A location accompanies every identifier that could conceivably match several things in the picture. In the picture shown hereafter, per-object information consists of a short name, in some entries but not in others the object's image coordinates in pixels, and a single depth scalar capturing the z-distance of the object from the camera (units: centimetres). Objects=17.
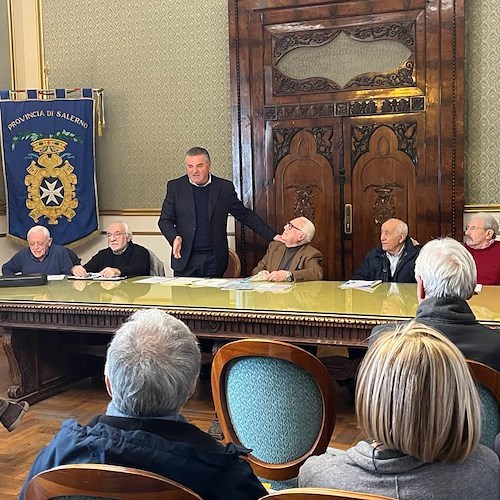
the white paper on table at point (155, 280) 441
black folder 437
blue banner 629
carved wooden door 514
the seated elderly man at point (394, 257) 436
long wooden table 321
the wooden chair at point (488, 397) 181
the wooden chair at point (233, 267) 525
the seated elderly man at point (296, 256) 439
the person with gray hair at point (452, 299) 208
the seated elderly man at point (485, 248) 429
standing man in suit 503
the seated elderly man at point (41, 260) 491
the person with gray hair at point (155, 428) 132
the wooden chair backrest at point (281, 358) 208
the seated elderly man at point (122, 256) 495
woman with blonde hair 121
